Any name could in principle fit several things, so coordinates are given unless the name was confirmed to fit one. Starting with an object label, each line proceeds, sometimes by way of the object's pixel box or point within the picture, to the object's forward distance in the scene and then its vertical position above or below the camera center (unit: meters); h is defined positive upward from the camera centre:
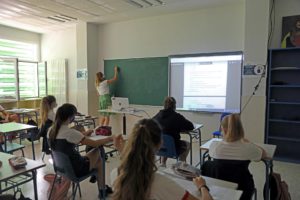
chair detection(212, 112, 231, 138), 4.09 -0.83
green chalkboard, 5.46 +0.15
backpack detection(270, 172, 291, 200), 2.15 -0.95
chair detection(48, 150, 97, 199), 2.21 -0.81
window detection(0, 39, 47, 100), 6.34 +0.38
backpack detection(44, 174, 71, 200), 2.63 -1.19
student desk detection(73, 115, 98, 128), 4.37 -0.66
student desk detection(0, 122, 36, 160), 3.26 -0.64
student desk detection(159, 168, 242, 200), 1.38 -0.64
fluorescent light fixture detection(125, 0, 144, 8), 4.50 +1.64
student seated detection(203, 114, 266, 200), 1.85 -0.55
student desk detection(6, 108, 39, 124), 5.30 -0.62
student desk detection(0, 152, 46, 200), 1.70 -0.66
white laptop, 4.91 -0.36
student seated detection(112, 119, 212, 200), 1.07 -0.41
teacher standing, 5.69 -0.20
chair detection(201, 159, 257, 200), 1.85 -0.69
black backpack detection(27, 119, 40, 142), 3.95 -0.85
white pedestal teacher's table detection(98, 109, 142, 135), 4.76 -0.53
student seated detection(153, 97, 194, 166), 3.03 -0.47
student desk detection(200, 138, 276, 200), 2.19 -0.66
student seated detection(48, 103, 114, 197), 2.25 -0.53
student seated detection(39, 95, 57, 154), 3.38 -0.45
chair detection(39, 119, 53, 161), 3.34 -0.71
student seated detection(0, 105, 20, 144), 4.63 -0.67
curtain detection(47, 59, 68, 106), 6.86 +0.22
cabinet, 4.07 -0.29
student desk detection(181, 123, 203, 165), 3.22 -0.63
